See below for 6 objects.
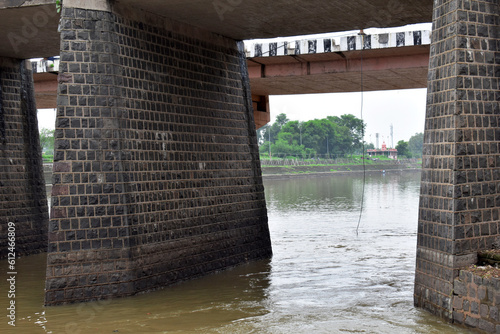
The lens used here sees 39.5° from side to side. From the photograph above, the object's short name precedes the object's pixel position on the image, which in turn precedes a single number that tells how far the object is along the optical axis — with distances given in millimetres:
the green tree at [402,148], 153338
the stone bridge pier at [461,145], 10242
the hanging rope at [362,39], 20344
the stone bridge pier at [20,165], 18281
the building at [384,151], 159462
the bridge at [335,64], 20266
